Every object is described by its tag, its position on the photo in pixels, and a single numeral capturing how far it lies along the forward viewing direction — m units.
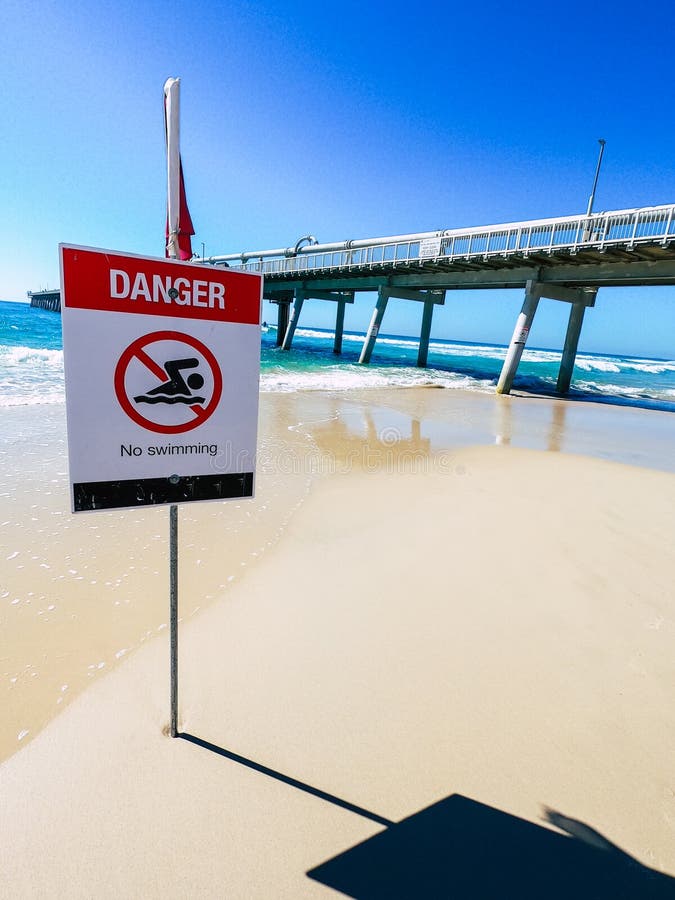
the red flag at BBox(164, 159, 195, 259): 2.00
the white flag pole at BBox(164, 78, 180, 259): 1.91
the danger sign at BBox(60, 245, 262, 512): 1.72
